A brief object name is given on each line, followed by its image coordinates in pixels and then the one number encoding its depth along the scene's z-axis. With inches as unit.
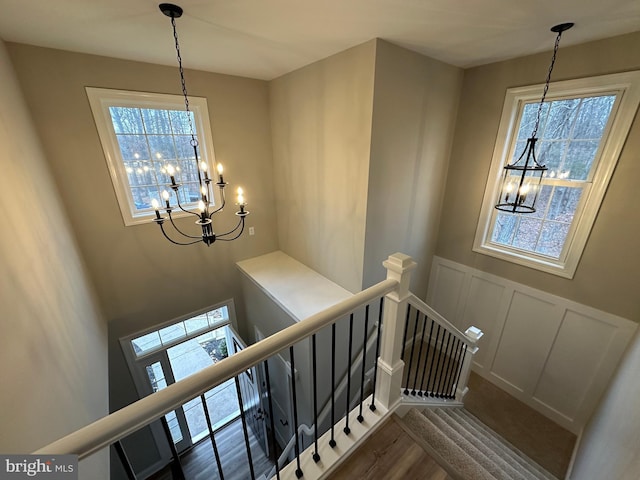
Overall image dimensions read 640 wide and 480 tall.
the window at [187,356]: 139.3
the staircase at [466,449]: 64.4
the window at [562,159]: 90.8
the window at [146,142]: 108.1
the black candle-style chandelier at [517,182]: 112.9
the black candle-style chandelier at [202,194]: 67.4
